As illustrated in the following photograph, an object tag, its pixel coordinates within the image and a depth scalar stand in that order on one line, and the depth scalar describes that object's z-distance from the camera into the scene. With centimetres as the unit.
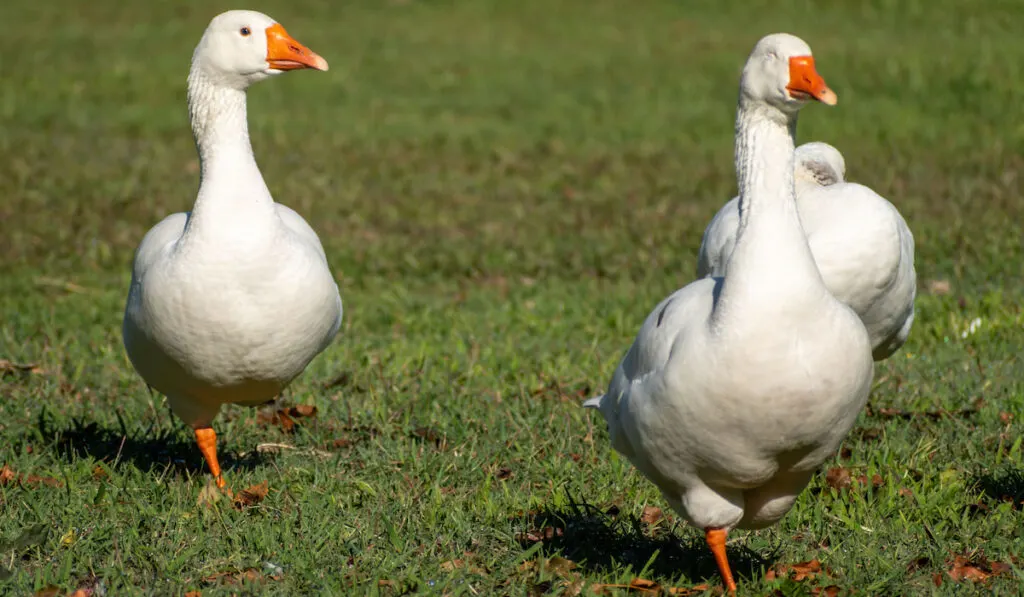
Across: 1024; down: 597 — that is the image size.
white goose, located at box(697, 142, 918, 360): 1088
